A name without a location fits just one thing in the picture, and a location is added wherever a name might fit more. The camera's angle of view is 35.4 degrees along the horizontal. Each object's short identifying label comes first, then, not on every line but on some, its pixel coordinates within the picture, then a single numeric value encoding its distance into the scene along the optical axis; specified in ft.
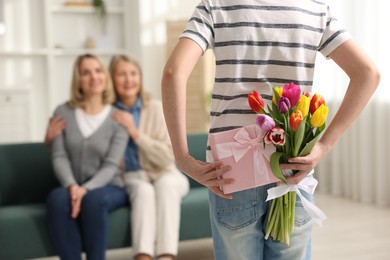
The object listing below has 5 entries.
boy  3.92
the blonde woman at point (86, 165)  10.07
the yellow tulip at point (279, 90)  3.88
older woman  10.51
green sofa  10.21
